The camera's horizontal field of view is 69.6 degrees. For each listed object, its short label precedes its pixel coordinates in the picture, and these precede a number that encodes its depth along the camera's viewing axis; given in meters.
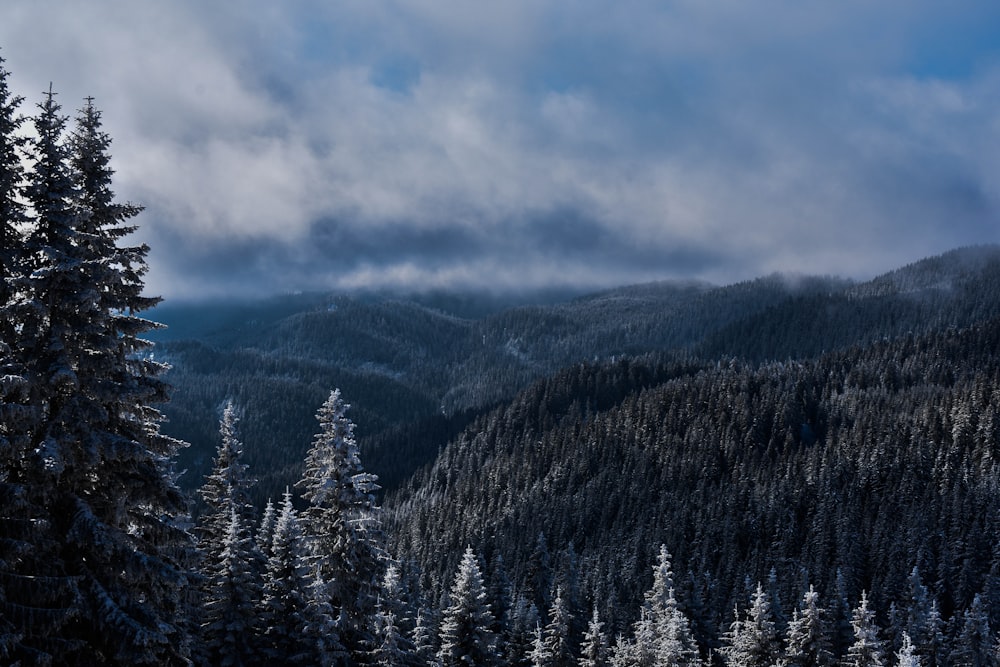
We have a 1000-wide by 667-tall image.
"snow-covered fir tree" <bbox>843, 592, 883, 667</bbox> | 53.83
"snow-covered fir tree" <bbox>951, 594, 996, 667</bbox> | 68.50
